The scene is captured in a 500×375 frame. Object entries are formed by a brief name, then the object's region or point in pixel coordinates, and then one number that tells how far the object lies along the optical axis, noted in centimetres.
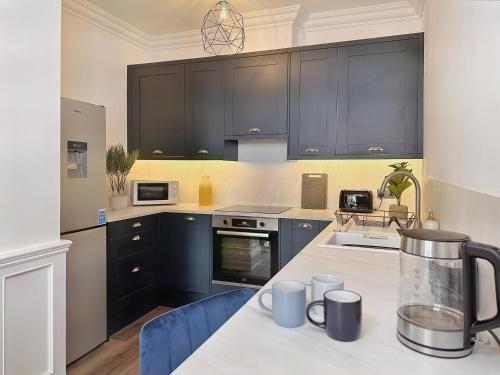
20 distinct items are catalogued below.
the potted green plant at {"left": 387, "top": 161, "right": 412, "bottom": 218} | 272
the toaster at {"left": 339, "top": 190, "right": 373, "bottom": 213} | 296
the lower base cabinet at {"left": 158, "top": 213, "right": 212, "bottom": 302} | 313
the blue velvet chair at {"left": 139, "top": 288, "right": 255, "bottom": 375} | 83
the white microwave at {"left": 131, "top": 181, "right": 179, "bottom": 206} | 330
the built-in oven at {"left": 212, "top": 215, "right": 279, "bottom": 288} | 295
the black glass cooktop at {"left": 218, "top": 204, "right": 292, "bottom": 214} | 303
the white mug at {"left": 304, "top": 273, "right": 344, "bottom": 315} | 93
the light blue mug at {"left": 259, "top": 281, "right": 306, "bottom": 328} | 86
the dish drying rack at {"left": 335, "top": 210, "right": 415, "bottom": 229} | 236
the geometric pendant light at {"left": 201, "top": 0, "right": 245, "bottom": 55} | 324
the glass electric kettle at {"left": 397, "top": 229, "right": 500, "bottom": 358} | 66
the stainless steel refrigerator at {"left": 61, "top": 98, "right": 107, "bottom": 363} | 219
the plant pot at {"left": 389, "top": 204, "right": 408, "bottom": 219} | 266
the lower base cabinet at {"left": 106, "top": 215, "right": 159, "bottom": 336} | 262
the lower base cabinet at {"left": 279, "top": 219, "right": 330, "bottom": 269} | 283
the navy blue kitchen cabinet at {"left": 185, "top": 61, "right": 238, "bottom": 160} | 332
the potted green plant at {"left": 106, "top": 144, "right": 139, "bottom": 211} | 304
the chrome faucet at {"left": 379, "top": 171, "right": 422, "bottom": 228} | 180
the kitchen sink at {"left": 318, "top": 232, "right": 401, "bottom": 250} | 206
